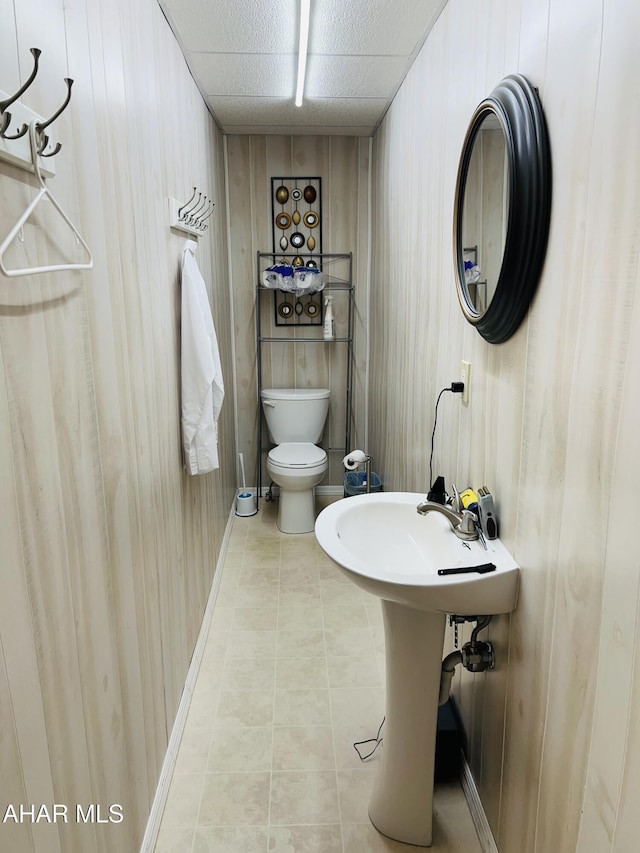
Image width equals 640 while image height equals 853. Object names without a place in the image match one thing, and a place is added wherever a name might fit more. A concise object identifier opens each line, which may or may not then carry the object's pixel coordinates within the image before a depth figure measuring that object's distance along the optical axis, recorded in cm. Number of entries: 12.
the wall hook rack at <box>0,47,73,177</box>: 84
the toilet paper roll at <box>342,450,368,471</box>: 232
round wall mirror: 122
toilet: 352
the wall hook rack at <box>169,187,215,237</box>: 209
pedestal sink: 138
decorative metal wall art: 376
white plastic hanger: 81
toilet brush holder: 391
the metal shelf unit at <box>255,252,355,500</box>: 386
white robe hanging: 212
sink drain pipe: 155
